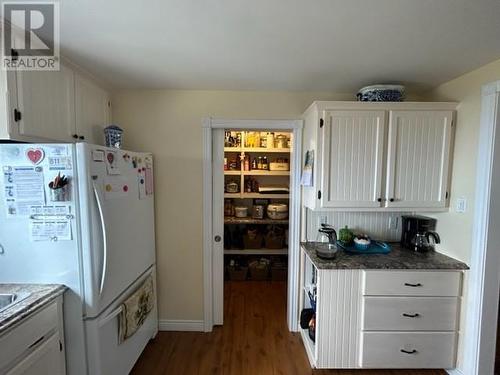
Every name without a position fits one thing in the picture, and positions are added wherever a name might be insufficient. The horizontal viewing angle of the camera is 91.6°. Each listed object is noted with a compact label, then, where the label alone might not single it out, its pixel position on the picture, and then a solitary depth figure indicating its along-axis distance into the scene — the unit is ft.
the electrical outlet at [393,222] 7.36
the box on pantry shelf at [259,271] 11.11
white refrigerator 4.17
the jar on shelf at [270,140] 10.16
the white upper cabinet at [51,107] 3.98
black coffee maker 6.59
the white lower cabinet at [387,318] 5.73
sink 4.06
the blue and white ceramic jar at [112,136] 6.12
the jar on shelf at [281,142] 10.14
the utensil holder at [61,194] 4.20
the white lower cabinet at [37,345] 3.31
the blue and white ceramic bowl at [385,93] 6.10
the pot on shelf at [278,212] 10.60
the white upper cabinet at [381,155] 6.00
